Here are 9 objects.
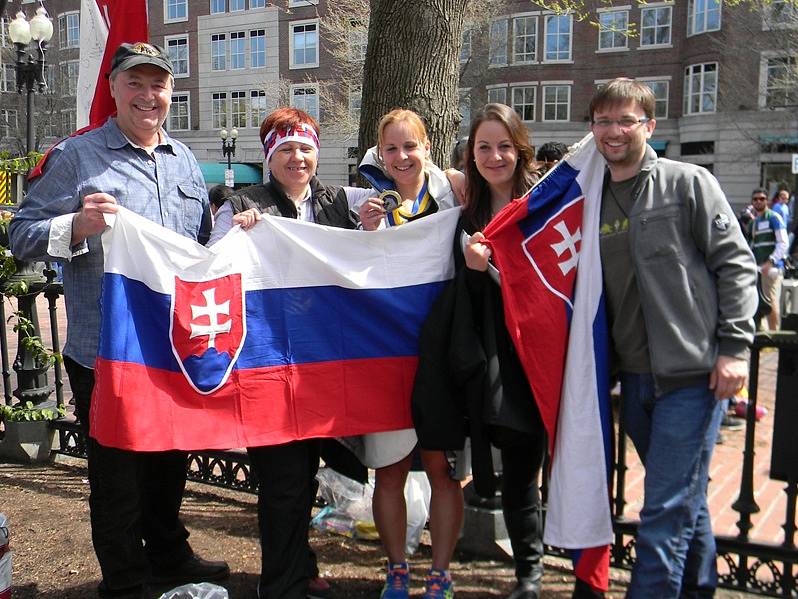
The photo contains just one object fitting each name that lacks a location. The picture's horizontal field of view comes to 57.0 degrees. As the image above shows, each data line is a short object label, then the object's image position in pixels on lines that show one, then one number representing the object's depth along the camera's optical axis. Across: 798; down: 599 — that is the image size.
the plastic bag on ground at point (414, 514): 3.77
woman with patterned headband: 3.05
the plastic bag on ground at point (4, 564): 2.55
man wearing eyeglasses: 2.59
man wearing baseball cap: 3.00
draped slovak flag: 2.89
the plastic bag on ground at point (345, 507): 4.03
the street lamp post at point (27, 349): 5.03
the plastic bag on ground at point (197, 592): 2.47
